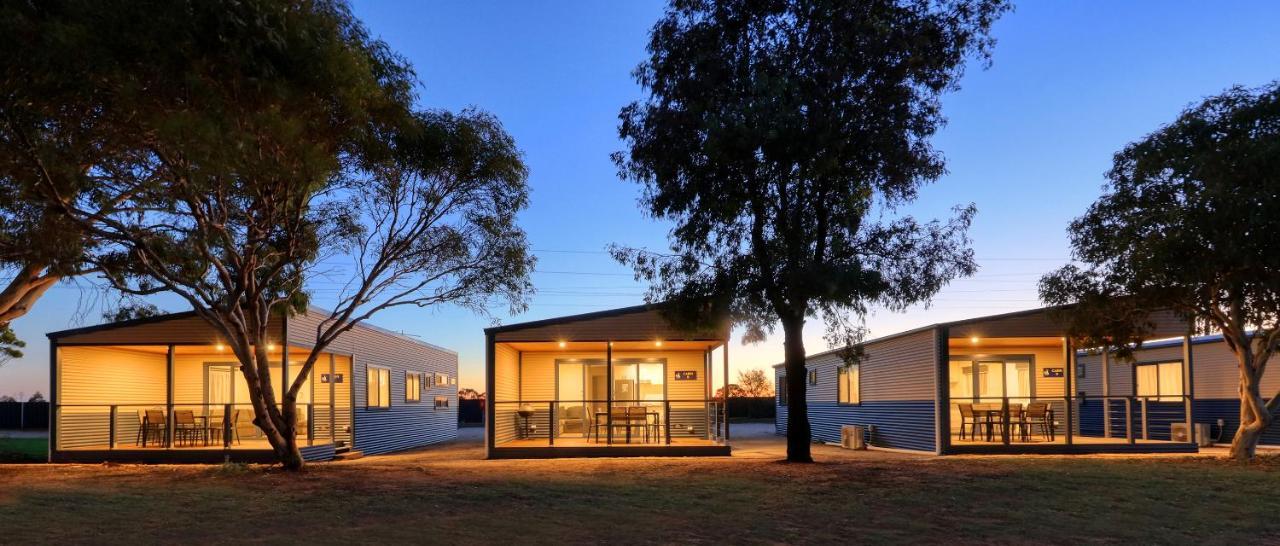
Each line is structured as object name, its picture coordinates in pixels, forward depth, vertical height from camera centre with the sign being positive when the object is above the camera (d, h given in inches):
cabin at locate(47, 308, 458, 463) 710.5 -41.1
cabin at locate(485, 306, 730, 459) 722.2 -39.3
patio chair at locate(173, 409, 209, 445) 728.3 -61.2
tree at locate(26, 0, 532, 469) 447.5 +91.3
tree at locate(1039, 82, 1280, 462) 549.0 +50.8
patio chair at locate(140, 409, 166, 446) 724.7 -58.0
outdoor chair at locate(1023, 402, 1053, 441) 755.4 -64.6
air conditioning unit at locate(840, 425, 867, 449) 848.9 -84.5
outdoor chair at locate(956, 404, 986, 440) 761.0 -64.2
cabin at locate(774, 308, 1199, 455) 724.7 -48.7
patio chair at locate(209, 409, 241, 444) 759.5 -63.6
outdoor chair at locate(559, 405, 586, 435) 852.6 -67.5
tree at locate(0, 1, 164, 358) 427.2 +100.7
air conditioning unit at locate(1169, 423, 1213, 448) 800.9 -80.4
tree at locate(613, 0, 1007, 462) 577.9 +105.9
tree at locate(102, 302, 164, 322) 796.0 +24.6
